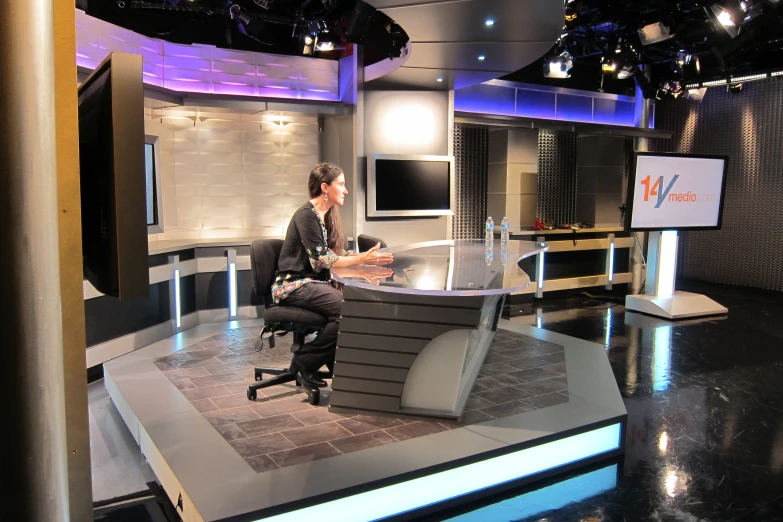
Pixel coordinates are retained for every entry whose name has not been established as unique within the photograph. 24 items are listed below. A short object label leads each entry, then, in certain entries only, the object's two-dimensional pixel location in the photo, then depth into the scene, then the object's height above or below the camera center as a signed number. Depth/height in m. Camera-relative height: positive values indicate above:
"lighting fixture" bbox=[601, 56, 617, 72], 7.28 +1.60
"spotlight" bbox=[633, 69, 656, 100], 8.27 +1.58
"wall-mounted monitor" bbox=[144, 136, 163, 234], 4.91 +0.05
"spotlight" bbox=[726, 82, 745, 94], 8.61 +1.59
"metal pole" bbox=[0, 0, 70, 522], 0.72 -0.09
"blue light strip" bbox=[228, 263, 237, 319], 5.84 -0.86
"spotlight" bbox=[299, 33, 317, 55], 5.99 +1.53
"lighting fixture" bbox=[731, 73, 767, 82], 7.61 +1.55
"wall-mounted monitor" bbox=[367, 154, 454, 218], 6.30 +0.13
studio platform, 2.46 -1.17
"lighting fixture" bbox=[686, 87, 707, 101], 8.89 +1.55
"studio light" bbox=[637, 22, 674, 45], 6.49 +1.78
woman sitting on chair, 3.46 -0.38
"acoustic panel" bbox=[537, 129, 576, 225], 8.29 +0.31
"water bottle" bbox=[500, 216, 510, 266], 4.18 -0.35
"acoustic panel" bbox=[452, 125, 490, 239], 7.65 +0.23
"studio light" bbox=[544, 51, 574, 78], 7.17 +1.57
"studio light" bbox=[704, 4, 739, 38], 5.80 +1.73
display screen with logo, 6.68 +0.09
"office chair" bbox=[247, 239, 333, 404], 3.48 -0.68
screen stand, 6.89 -1.10
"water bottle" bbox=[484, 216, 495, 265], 4.20 -0.36
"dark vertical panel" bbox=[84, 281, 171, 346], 4.46 -0.94
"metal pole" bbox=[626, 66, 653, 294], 8.62 +0.79
